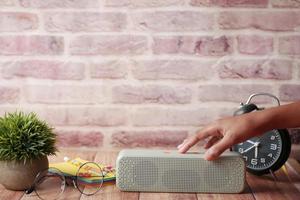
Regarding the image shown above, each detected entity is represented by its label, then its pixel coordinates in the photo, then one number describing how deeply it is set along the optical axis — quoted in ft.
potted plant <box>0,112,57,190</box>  4.00
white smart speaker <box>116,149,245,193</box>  4.08
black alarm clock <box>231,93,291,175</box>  4.61
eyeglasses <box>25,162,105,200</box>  4.08
